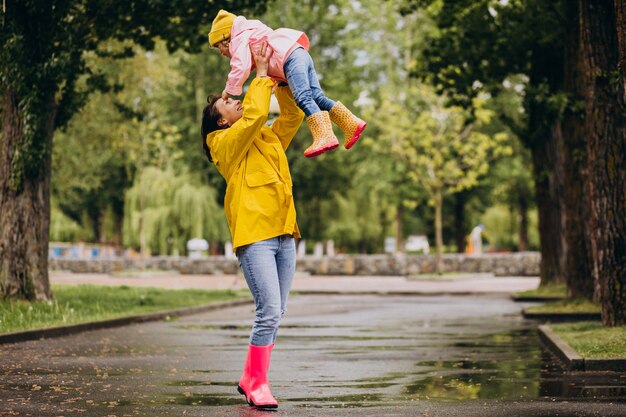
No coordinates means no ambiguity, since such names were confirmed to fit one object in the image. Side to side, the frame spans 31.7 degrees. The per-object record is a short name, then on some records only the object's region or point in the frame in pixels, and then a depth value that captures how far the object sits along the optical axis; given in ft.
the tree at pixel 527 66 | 63.10
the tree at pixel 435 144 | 139.33
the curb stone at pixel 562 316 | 55.57
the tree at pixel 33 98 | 56.34
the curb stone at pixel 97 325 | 43.39
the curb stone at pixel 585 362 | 30.94
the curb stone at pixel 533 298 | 77.06
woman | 22.26
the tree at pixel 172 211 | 159.54
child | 21.74
